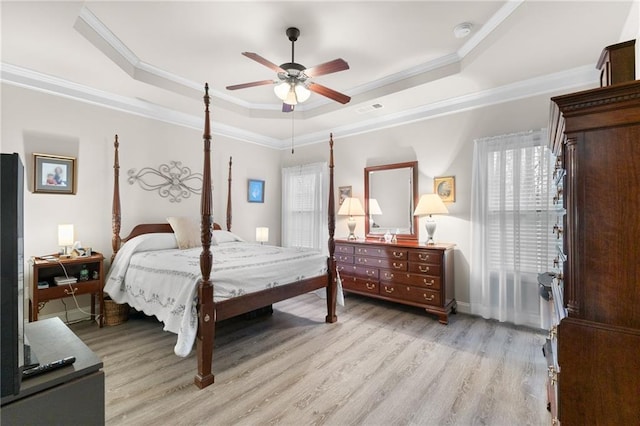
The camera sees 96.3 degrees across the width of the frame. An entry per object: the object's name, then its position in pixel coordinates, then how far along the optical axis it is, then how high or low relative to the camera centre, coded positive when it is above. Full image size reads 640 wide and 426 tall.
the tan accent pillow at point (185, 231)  3.87 -0.24
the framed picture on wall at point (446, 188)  3.80 +0.35
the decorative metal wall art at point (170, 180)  4.01 +0.51
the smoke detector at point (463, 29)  2.48 +1.63
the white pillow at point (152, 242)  3.41 -0.35
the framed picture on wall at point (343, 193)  4.90 +0.36
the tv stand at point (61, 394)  0.81 -0.54
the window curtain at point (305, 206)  5.17 +0.16
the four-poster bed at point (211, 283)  2.19 -0.68
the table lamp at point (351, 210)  4.37 +0.06
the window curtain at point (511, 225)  3.16 -0.14
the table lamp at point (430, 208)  3.61 +0.07
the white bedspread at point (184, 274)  2.29 -0.57
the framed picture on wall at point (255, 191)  5.38 +0.44
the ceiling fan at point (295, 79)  2.35 +1.20
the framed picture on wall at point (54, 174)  3.14 +0.46
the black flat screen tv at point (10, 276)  0.79 -0.17
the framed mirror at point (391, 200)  4.13 +0.22
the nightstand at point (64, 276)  2.84 -0.70
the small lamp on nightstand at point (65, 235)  3.05 -0.22
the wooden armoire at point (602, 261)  0.91 -0.16
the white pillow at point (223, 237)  4.31 -0.35
